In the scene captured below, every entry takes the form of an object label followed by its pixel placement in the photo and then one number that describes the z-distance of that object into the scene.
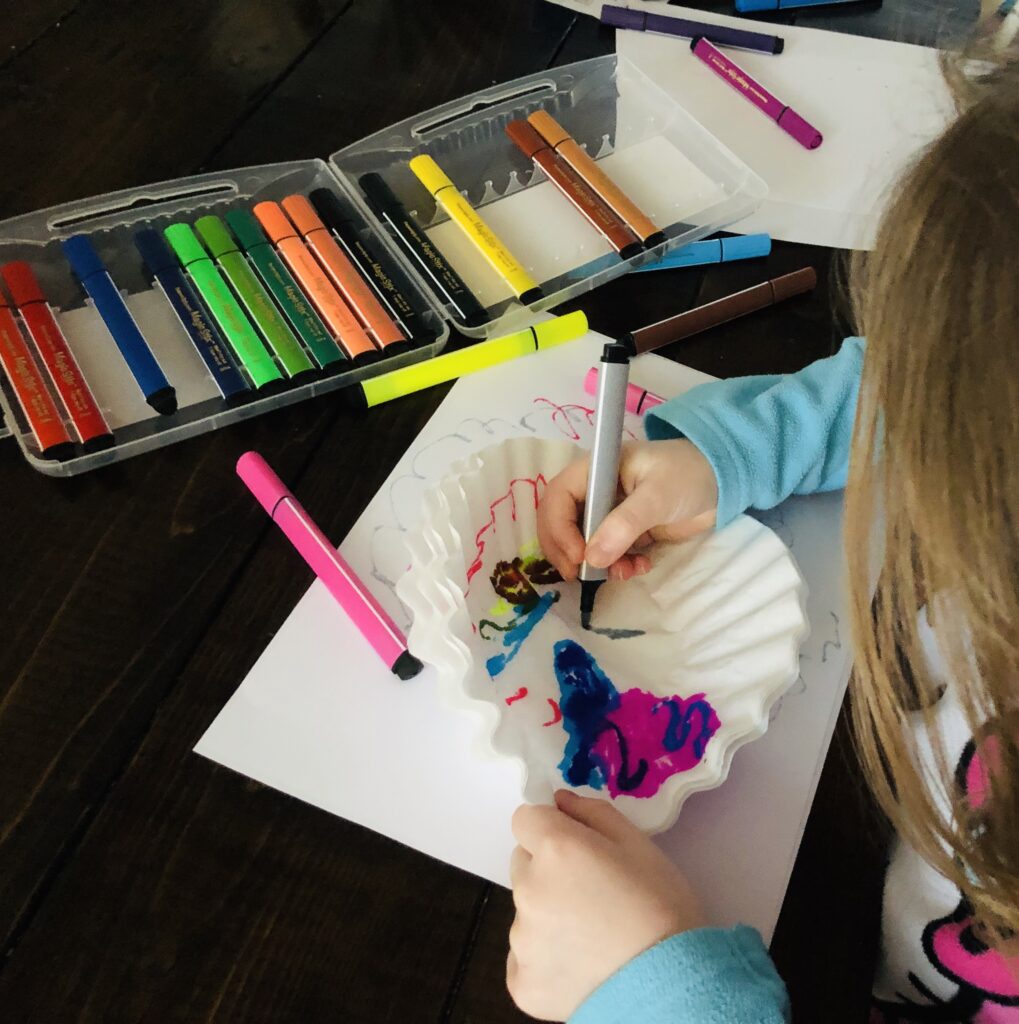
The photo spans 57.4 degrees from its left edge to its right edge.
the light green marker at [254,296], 0.50
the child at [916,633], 0.32
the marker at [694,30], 0.73
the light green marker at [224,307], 0.50
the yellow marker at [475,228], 0.55
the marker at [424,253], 0.54
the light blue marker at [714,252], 0.58
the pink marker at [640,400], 0.51
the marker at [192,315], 0.49
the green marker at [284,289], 0.51
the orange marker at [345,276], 0.52
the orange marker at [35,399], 0.46
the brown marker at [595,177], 0.58
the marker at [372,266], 0.53
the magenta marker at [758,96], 0.66
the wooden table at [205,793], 0.34
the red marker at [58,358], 0.47
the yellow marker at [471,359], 0.51
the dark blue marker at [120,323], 0.49
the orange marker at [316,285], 0.51
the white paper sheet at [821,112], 0.62
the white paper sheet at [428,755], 0.37
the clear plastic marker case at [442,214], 0.50
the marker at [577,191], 0.57
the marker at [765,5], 0.77
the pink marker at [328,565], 0.42
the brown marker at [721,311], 0.54
